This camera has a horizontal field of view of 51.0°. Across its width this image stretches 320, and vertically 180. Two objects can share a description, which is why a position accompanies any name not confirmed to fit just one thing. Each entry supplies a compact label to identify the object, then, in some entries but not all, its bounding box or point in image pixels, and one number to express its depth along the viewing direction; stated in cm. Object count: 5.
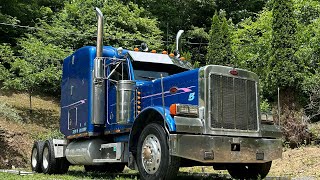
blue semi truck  594
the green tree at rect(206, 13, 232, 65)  1927
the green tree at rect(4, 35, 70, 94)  1656
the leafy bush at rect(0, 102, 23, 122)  1606
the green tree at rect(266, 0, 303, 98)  1450
